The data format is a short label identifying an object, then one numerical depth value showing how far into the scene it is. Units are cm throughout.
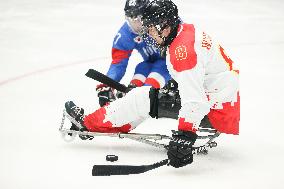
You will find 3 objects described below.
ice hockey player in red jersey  559
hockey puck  647
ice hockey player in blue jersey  803
